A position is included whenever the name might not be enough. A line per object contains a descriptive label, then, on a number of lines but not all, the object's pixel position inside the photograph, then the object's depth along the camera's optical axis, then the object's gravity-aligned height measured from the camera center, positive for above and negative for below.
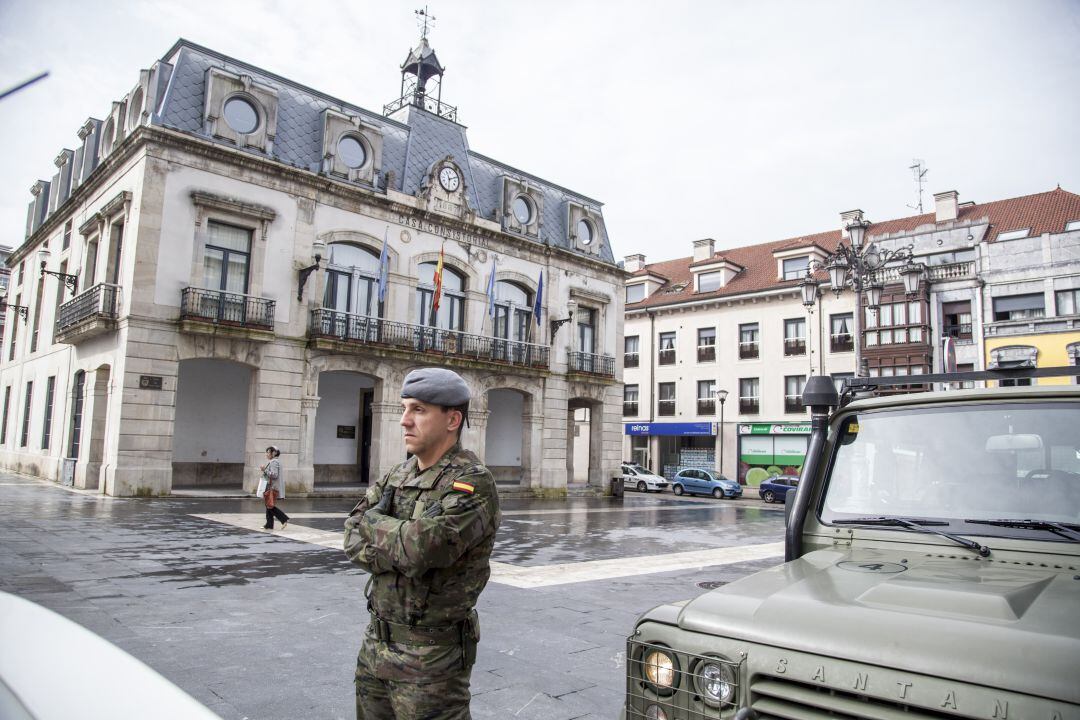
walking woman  12.63 -0.80
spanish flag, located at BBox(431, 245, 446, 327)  23.66 +5.00
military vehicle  1.97 -0.48
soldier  2.52 -0.45
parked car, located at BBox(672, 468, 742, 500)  33.19 -1.76
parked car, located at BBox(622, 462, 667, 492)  35.78 -1.75
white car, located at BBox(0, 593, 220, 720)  1.15 -0.43
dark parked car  31.39 -1.72
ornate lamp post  16.33 +4.34
